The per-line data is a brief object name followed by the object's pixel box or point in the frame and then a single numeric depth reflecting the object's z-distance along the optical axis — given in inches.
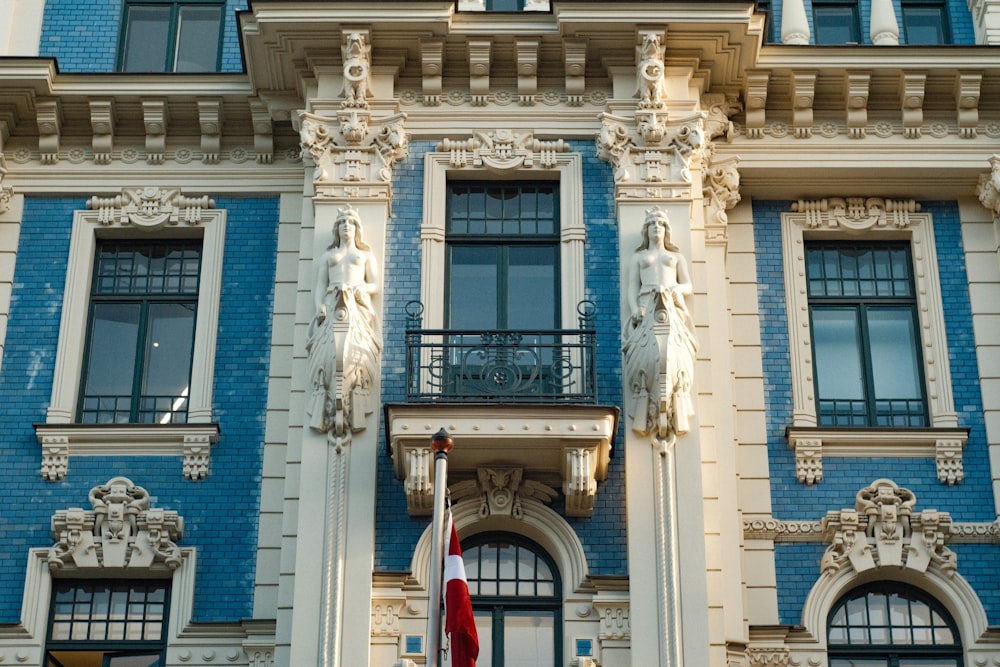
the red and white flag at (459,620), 652.7
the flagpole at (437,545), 635.5
